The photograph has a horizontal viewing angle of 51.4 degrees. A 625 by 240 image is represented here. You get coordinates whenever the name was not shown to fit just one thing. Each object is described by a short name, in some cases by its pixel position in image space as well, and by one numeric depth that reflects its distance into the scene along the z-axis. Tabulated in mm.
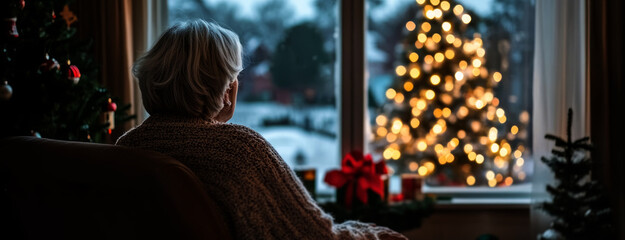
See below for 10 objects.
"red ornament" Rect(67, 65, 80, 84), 2408
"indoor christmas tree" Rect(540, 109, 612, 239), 3064
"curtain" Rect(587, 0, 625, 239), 3354
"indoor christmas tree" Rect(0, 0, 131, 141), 2277
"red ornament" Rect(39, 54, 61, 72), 2340
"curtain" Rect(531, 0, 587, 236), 3420
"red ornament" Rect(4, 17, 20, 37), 2189
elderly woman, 1417
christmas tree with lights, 3562
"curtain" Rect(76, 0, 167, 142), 3256
